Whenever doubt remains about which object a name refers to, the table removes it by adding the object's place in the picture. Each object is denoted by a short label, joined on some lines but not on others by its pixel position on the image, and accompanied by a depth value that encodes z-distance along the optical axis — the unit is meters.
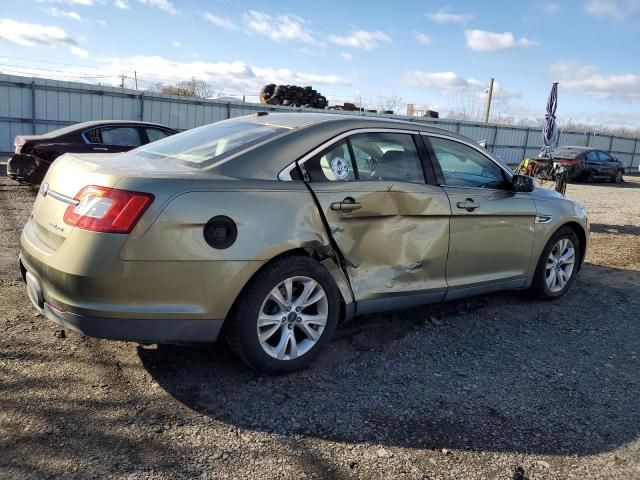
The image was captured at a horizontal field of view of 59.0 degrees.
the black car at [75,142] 9.44
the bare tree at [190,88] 33.33
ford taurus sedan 2.98
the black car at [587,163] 20.77
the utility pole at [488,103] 40.50
